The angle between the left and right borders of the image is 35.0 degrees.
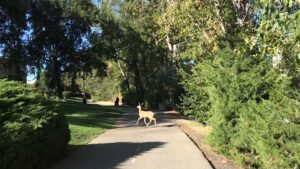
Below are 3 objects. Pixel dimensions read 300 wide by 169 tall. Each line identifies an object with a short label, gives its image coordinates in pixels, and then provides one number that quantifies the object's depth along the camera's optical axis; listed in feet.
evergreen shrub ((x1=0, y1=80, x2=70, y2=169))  28.81
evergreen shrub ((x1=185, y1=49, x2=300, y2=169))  27.09
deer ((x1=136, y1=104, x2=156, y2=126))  82.48
